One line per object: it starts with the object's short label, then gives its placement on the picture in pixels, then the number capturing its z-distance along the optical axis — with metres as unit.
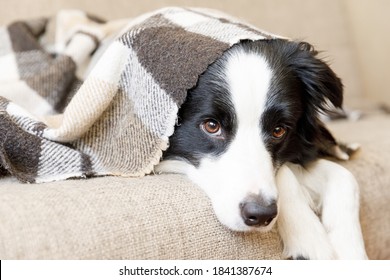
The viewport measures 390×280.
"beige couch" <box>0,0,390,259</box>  0.97
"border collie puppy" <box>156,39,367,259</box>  1.17
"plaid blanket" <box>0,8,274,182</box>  1.29
